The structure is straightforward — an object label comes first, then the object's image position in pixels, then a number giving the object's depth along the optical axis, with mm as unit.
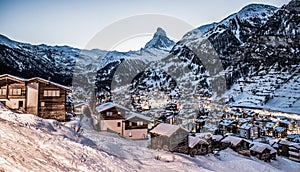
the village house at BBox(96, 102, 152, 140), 30391
